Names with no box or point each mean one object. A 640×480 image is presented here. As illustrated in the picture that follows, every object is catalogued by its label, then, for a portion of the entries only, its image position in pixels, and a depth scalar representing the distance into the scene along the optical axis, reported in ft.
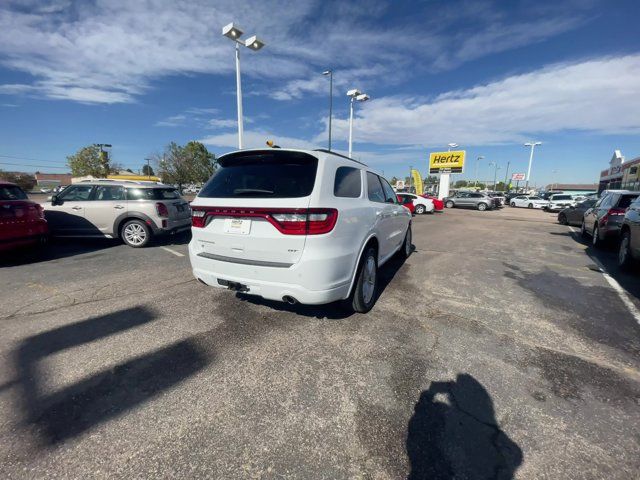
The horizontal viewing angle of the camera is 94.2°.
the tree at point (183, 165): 177.17
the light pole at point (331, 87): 56.03
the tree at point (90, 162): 199.11
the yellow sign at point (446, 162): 105.91
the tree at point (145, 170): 288.63
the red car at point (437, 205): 70.32
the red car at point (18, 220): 18.17
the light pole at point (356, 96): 62.34
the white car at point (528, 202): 106.36
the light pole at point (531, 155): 183.83
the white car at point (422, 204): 67.87
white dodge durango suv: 9.36
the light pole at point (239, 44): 37.54
